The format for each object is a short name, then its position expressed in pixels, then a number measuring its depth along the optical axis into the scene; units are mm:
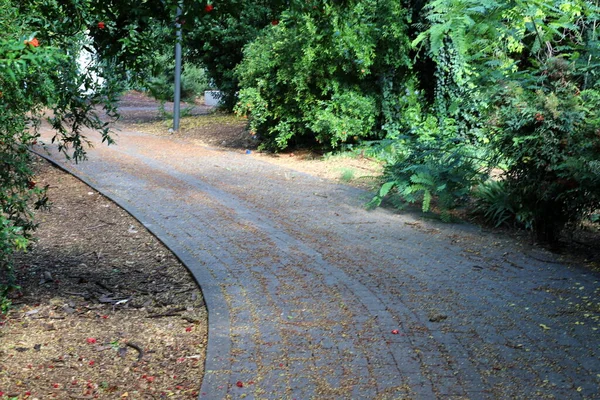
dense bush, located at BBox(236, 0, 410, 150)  13125
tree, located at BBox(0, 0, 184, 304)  4773
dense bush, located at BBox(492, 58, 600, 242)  6711
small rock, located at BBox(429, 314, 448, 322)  5336
